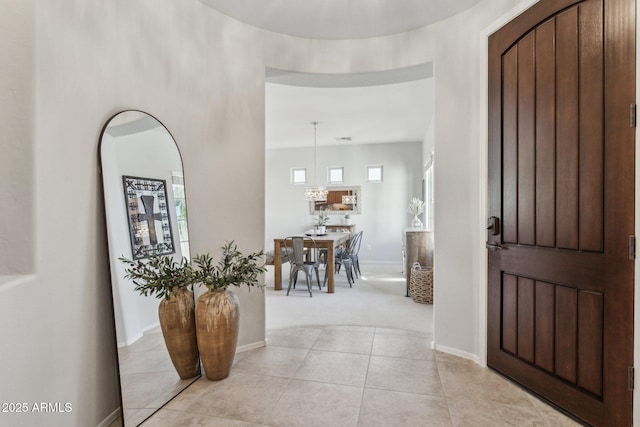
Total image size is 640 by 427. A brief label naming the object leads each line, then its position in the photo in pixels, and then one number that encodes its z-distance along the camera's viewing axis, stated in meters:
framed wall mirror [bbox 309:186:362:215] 8.23
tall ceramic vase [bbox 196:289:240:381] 2.20
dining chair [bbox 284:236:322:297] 4.99
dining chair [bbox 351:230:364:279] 5.93
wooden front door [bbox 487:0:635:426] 1.66
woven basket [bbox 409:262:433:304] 4.31
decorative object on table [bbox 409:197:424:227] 5.94
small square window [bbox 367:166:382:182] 8.12
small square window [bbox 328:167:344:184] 8.36
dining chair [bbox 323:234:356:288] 5.55
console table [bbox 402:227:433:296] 4.83
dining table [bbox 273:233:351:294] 5.14
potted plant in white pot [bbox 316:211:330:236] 6.34
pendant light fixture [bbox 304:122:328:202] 6.80
